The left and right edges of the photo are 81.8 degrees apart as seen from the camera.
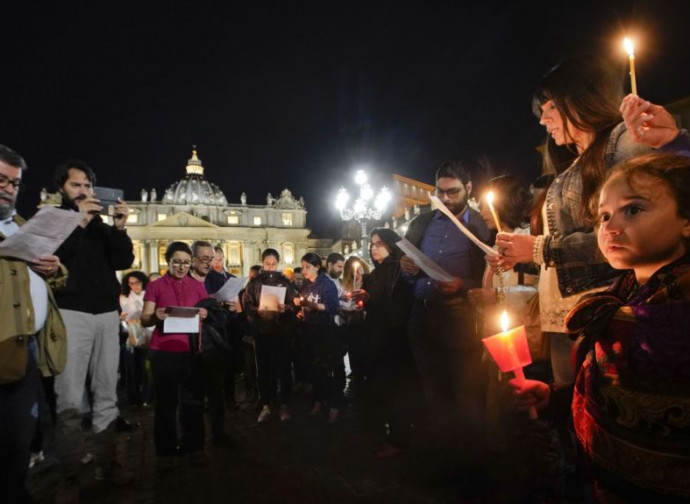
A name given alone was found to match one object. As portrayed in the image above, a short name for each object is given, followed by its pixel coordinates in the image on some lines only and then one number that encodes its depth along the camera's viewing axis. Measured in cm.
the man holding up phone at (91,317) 358
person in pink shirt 442
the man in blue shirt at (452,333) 333
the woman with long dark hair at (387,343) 459
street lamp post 1127
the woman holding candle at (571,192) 179
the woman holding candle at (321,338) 596
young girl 106
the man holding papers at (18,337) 258
